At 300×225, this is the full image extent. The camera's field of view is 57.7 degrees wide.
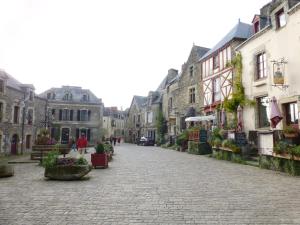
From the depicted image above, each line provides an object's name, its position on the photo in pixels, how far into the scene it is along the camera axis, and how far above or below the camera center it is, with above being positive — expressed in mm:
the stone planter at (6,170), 9712 -1287
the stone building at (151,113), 41469 +3471
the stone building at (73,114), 41719 +3171
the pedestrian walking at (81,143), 18184 -566
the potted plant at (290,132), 11305 +98
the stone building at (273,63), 13359 +3912
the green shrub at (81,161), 9639 -940
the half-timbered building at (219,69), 20844 +5539
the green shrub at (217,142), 16711 -470
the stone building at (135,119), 49278 +2936
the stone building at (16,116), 22547 +1745
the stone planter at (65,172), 9102 -1257
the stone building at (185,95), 27281 +4449
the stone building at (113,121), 66812 +3407
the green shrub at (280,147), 10617 -497
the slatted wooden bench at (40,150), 15039 -881
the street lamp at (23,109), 25953 +2438
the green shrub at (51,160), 9336 -878
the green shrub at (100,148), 12547 -622
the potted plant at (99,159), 12328 -1103
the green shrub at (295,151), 9845 -604
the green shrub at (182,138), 23808 -314
